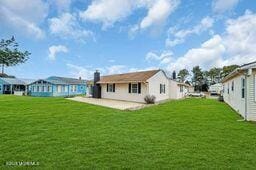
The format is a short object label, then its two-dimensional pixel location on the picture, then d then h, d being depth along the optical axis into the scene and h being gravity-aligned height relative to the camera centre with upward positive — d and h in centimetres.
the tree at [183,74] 4216 +483
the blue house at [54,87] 2247 +19
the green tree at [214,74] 3944 +450
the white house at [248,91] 620 -13
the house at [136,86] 1434 +26
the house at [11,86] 2643 +45
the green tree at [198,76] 3902 +381
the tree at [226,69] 3619 +557
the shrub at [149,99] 1341 -114
